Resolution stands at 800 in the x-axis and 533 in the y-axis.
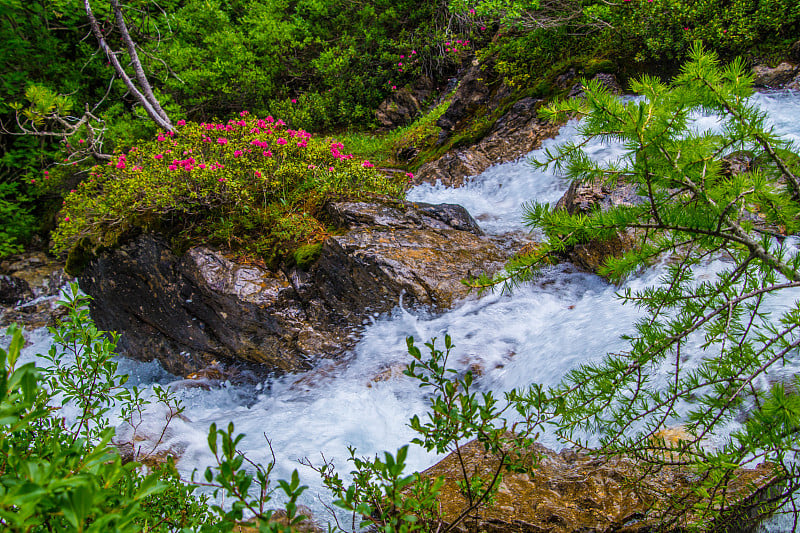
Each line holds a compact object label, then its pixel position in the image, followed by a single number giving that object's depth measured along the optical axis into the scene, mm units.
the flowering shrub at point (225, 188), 5184
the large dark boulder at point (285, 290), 4586
